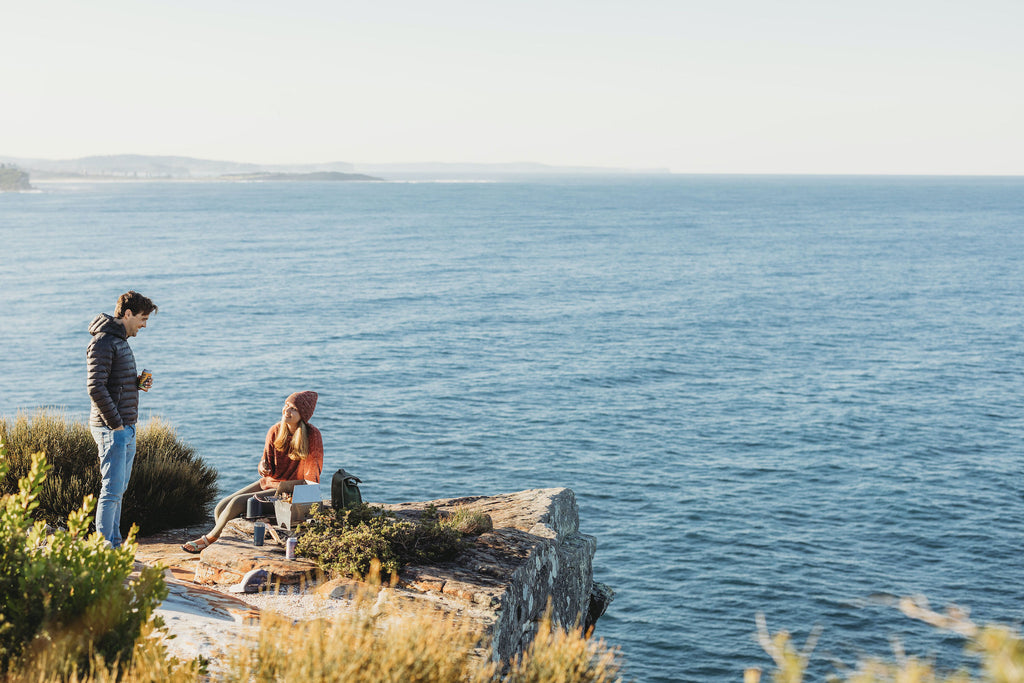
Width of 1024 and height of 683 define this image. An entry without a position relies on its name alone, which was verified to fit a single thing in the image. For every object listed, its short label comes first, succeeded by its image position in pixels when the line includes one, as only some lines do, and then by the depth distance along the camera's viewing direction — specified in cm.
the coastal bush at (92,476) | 1138
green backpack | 1002
